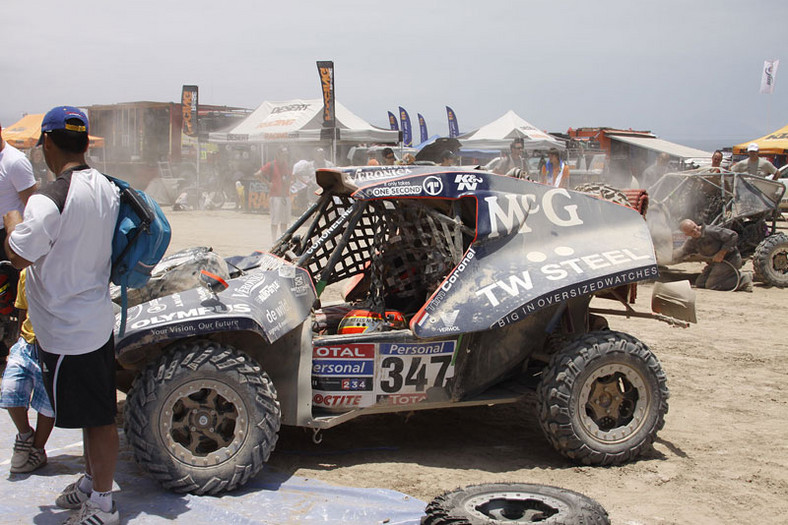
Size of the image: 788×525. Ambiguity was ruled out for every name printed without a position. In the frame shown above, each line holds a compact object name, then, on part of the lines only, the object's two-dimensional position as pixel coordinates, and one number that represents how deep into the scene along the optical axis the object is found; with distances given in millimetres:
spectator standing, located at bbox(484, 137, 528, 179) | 12597
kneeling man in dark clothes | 11688
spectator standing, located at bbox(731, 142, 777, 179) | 14228
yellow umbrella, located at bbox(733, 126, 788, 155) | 27438
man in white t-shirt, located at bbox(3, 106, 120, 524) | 3520
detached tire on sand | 3820
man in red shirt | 15102
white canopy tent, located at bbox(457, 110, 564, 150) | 26172
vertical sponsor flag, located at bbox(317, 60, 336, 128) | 23672
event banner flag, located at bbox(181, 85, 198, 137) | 30156
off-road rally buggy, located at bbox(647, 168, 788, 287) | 12133
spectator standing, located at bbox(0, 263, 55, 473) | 4465
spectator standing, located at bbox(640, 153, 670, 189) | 16391
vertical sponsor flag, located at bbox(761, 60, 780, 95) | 35891
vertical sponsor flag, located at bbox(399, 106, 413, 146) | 44594
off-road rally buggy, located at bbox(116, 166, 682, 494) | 4293
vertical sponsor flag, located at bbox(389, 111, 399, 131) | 45719
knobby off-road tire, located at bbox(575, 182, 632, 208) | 5781
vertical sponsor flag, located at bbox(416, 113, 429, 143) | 48450
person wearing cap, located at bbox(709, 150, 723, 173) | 14719
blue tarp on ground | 4035
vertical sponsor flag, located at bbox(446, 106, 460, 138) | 40250
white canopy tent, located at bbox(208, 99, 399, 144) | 24820
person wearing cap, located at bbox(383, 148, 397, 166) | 12748
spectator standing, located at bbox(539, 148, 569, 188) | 13234
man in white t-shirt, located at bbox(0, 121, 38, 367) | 5930
